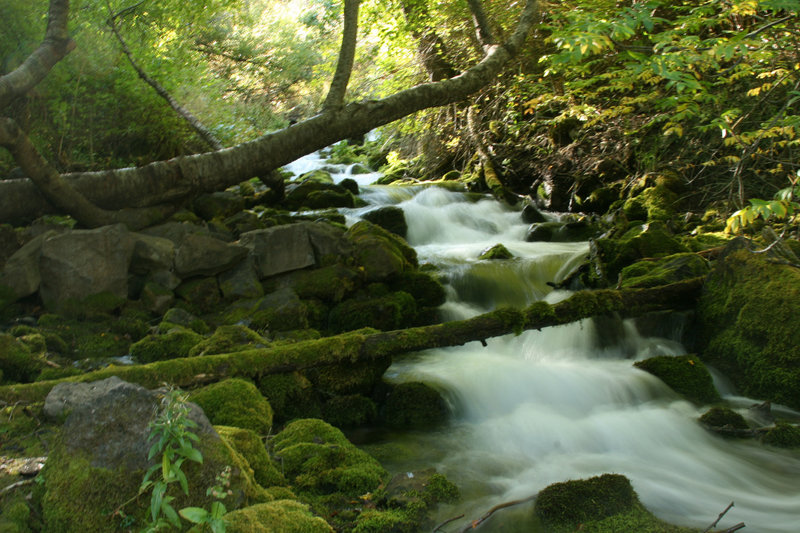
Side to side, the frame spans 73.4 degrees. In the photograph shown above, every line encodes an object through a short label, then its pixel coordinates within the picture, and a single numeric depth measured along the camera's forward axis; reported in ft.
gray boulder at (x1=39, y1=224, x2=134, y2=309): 21.29
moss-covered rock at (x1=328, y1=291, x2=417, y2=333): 23.04
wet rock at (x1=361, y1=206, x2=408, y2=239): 36.73
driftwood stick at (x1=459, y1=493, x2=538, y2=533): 10.68
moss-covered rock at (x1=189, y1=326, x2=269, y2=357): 16.65
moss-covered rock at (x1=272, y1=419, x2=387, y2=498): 11.23
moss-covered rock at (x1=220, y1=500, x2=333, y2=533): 7.07
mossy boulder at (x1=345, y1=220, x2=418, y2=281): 25.62
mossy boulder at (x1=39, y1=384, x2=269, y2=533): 7.13
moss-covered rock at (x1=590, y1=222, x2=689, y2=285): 26.17
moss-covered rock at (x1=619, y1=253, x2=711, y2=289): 21.79
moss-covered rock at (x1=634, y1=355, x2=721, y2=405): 18.29
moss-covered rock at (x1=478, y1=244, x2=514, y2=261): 32.04
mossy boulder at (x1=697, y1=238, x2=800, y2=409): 17.34
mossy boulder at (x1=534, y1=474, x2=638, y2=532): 10.51
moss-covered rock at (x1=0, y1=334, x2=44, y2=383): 15.64
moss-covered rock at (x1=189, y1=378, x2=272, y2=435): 12.77
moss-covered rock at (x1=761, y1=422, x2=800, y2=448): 14.88
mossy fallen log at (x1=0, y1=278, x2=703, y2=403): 13.75
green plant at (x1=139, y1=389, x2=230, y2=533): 6.48
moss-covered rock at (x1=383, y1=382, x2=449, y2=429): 17.11
